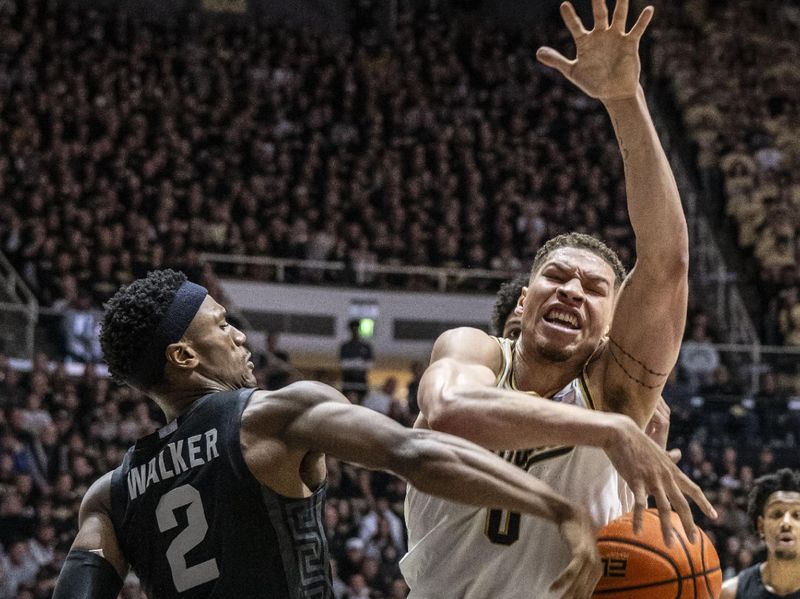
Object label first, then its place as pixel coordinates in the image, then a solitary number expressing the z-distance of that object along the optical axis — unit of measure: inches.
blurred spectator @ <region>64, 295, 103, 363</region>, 481.7
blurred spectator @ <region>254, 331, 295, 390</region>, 494.6
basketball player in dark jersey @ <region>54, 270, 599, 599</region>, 104.8
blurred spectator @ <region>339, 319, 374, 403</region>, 544.7
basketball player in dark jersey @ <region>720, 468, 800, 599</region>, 240.5
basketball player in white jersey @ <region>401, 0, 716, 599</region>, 124.4
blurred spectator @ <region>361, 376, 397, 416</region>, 514.6
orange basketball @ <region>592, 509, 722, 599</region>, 127.6
